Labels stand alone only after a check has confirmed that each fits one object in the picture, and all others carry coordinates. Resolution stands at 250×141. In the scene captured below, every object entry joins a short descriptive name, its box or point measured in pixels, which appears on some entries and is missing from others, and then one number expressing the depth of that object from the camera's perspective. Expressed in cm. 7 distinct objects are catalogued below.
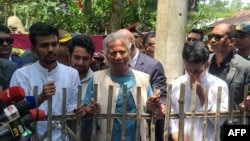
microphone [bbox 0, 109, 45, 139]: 255
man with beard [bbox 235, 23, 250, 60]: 469
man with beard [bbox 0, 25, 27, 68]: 498
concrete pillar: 538
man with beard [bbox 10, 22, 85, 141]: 372
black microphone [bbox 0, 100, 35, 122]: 258
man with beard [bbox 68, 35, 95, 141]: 446
